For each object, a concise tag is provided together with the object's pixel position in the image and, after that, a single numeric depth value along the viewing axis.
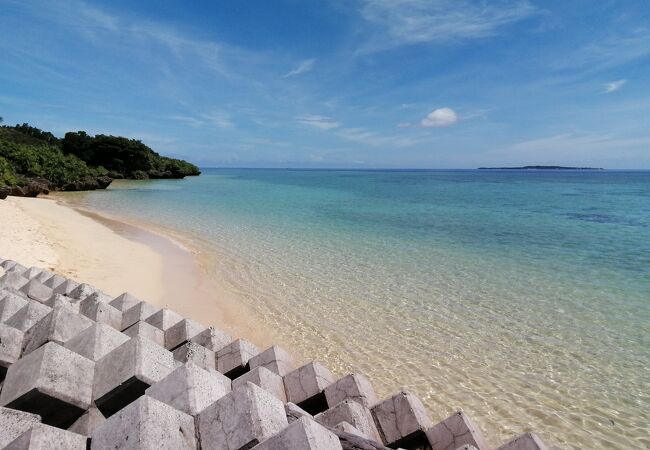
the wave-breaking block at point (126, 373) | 3.71
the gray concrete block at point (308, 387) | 4.94
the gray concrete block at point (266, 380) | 4.77
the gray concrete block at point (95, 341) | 4.26
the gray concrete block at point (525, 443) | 3.65
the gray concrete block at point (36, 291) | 6.89
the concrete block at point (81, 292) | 7.18
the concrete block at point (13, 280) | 7.14
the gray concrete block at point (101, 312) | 6.02
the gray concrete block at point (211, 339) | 5.98
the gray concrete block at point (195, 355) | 5.51
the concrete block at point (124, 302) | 7.02
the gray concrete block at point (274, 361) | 5.44
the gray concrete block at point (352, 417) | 4.12
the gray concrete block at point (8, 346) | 4.25
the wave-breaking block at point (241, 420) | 2.84
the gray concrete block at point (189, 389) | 3.36
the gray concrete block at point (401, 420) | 4.24
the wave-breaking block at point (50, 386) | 3.41
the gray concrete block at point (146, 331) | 5.73
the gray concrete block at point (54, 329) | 4.51
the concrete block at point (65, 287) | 7.60
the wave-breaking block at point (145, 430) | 2.68
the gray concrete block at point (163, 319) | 6.32
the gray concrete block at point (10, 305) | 5.37
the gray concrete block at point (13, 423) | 2.88
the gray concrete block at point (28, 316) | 5.03
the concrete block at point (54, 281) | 7.90
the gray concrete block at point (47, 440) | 2.56
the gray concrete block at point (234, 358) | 5.58
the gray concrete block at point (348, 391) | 4.76
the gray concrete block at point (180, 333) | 5.98
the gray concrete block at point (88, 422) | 3.52
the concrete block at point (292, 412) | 3.52
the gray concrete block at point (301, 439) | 2.56
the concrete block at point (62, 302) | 6.00
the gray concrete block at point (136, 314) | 6.33
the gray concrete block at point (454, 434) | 4.02
